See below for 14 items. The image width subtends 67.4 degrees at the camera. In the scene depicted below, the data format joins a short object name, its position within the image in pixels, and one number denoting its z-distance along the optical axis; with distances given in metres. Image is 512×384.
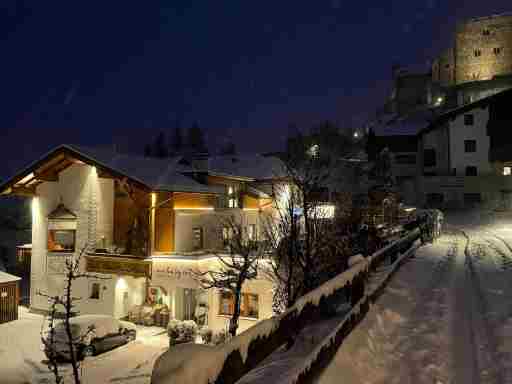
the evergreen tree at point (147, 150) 89.19
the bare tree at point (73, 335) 11.14
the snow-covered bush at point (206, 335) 19.02
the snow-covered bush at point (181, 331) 18.50
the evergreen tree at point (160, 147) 86.19
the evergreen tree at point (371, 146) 50.81
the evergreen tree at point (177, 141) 89.66
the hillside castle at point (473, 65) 68.06
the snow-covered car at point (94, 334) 16.97
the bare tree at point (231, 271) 15.77
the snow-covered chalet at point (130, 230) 21.20
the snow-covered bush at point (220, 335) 17.85
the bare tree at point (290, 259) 12.14
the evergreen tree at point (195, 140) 85.94
